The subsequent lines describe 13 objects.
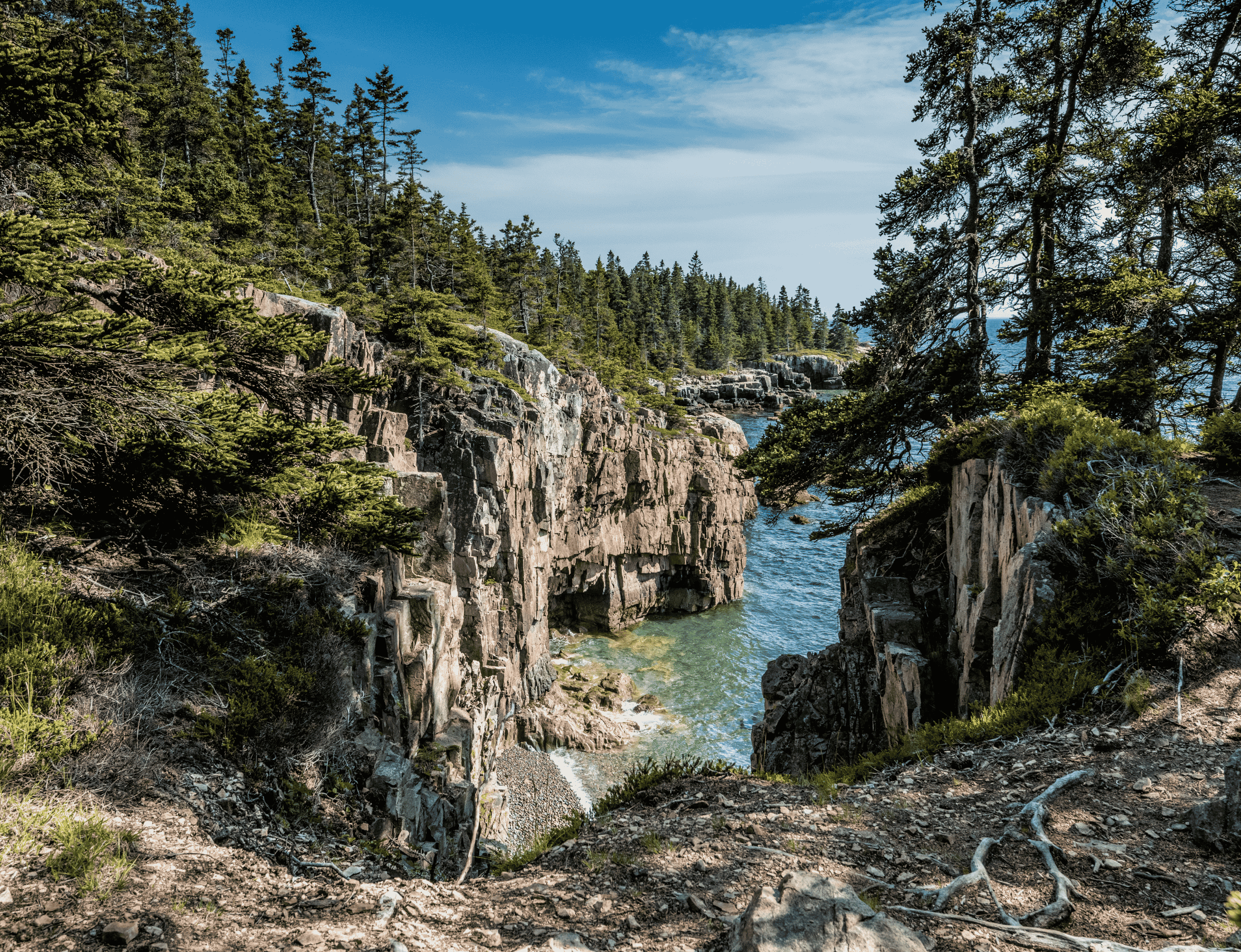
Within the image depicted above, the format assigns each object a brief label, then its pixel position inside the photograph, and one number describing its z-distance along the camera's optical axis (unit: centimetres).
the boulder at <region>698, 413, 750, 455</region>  6738
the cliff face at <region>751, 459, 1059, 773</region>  934
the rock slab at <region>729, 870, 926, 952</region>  362
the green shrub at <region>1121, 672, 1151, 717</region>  678
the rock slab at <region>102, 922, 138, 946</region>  371
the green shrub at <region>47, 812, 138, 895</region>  420
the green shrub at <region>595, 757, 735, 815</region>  732
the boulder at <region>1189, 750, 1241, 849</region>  484
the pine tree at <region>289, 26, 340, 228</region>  5419
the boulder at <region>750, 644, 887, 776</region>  1309
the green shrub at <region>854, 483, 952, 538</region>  1420
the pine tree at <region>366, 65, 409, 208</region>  5591
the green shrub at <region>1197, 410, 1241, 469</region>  1131
